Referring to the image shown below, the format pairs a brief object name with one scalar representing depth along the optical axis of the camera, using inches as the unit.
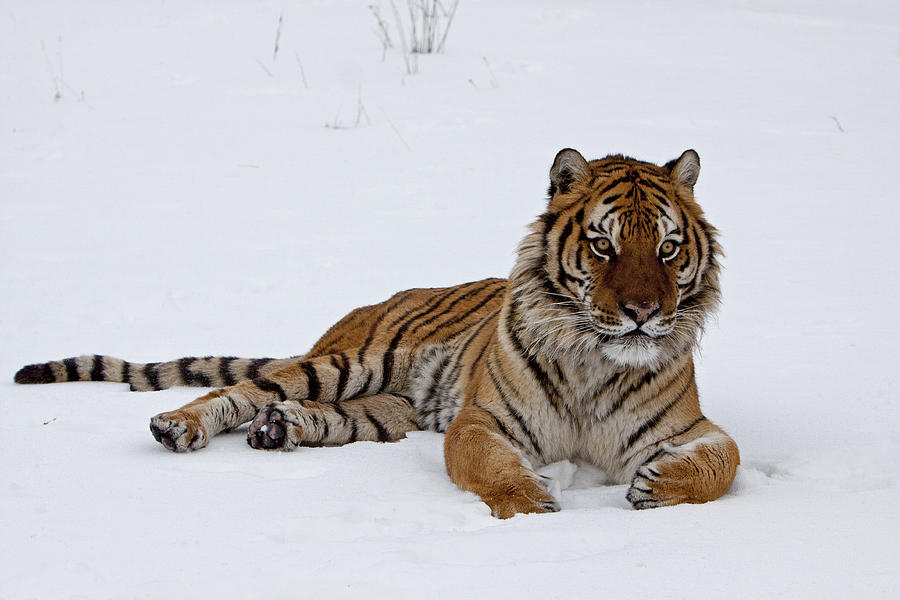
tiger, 225.6
